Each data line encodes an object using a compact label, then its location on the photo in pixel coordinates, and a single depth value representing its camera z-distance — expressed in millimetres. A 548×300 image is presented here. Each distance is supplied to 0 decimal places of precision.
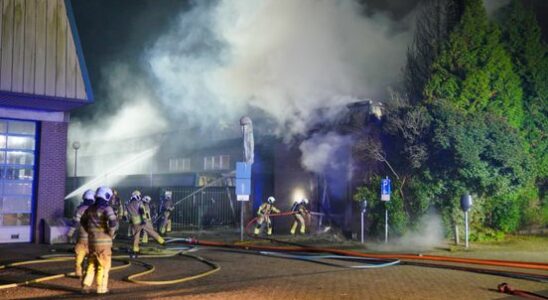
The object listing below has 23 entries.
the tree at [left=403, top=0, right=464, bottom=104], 23453
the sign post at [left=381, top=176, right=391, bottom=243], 15852
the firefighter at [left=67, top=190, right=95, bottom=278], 9516
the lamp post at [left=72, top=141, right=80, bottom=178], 28178
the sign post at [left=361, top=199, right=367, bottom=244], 16452
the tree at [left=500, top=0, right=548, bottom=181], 20578
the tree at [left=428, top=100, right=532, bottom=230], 16297
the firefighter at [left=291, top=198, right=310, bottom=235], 18938
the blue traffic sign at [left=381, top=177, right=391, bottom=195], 15891
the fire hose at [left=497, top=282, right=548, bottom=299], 8054
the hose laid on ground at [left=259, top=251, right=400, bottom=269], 11494
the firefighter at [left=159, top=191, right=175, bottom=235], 19125
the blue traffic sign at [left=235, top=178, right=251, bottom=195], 16078
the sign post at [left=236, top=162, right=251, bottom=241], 16062
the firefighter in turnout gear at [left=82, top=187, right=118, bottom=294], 8031
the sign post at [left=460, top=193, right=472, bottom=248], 14898
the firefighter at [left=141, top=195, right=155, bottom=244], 13461
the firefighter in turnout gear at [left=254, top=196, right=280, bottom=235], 18775
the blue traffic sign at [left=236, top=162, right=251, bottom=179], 16141
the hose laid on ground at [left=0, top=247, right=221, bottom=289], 8836
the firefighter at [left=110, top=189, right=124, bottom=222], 19922
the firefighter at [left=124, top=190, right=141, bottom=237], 13039
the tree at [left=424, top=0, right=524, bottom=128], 19484
